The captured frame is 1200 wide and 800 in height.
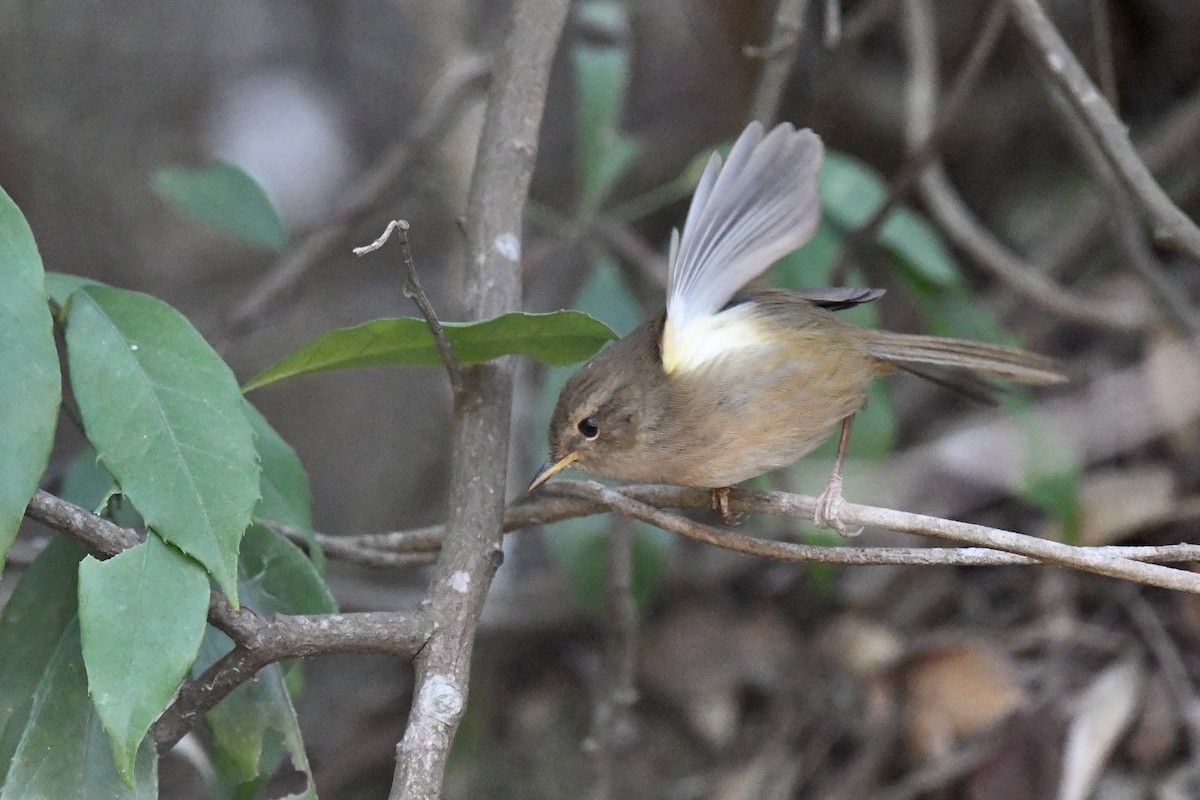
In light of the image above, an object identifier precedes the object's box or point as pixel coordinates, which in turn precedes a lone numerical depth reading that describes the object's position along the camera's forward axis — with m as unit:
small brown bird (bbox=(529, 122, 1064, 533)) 4.47
